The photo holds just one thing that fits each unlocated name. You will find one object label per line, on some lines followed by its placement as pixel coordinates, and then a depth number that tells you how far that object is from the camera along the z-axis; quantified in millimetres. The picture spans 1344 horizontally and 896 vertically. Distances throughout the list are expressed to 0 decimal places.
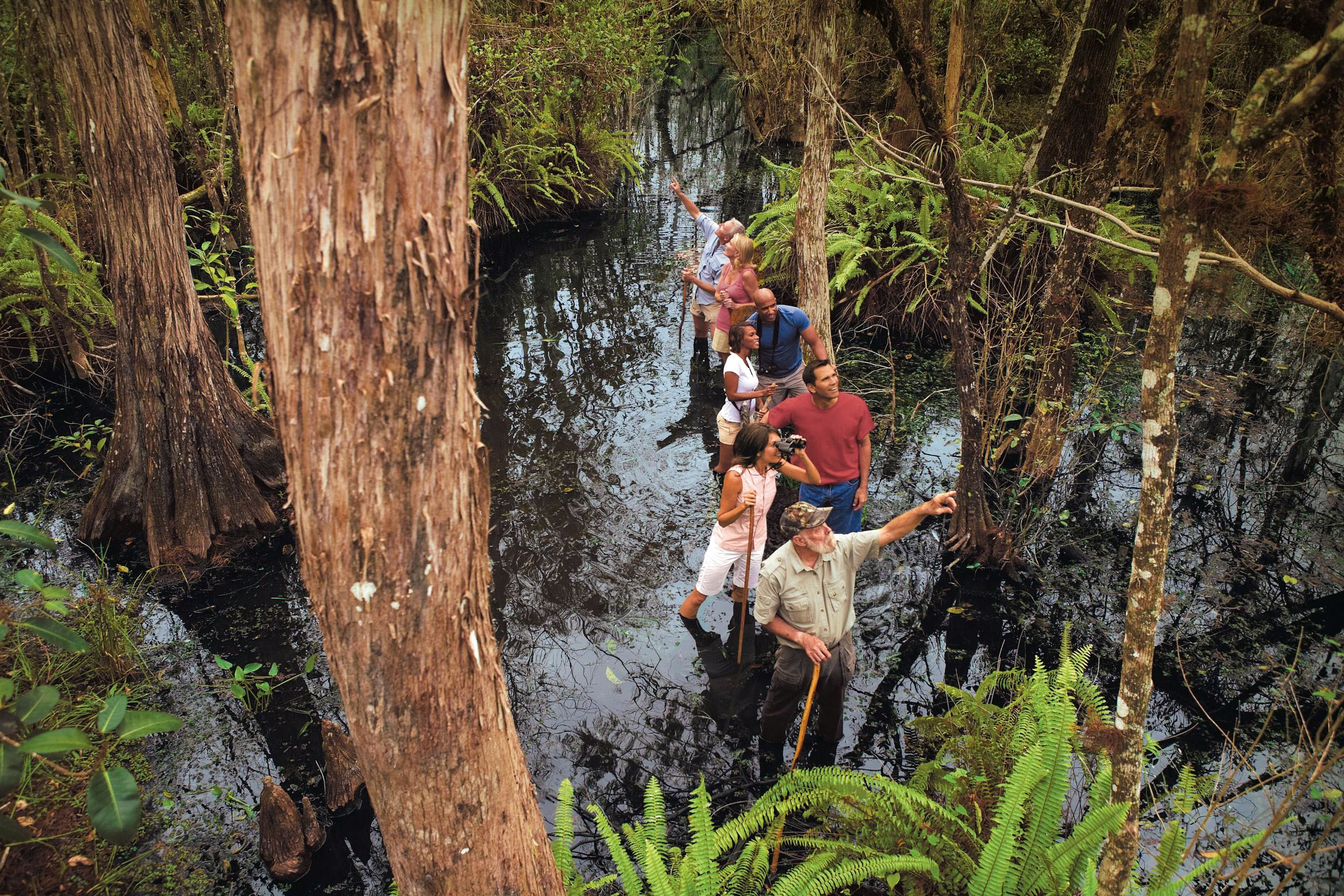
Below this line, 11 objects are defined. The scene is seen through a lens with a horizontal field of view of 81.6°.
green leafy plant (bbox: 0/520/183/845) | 2703
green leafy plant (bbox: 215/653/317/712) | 5023
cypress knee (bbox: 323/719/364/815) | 4422
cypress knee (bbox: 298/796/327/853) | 4207
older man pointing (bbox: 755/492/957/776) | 4234
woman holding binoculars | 5039
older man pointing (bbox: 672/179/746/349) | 8695
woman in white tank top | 6781
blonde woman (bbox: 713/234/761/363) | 7703
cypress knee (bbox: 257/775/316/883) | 4027
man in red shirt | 5383
